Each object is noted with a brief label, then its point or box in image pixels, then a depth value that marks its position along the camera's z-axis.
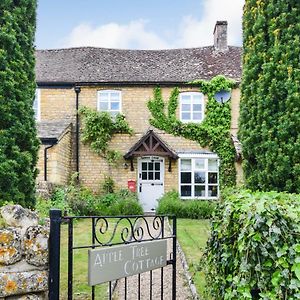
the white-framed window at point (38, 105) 15.81
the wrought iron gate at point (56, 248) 2.45
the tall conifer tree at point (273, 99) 6.04
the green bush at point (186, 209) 13.03
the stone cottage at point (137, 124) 15.30
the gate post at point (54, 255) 2.45
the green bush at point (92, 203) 12.33
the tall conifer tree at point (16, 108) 6.42
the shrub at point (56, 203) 9.42
